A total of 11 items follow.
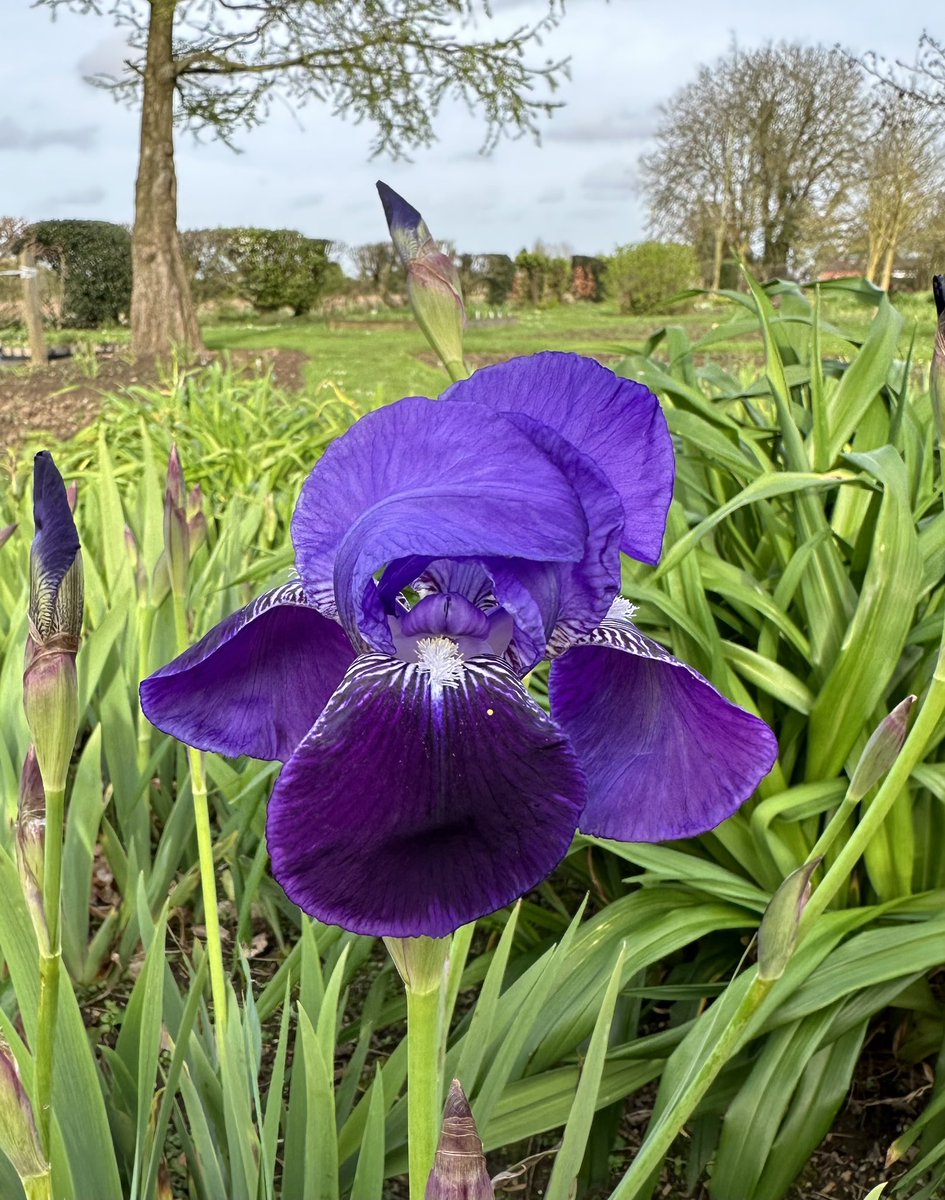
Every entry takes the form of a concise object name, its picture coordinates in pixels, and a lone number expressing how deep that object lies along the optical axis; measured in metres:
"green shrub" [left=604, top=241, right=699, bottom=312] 18.82
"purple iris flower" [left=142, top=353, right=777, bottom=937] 0.22
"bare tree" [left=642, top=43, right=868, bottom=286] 20.48
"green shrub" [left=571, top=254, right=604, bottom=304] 24.35
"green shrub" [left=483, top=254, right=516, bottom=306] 22.26
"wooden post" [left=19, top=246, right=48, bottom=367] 9.42
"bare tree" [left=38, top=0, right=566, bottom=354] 9.12
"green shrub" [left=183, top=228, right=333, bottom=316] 17.54
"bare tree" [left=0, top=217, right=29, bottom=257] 14.39
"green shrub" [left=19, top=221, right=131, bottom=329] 16.95
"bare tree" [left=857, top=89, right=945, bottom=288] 14.88
